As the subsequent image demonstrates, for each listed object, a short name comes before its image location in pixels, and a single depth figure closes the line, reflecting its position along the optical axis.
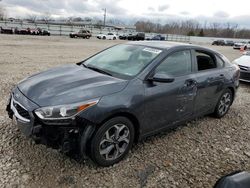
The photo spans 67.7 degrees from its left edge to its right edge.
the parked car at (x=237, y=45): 29.90
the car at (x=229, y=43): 40.79
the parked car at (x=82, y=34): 29.77
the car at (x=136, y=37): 33.76
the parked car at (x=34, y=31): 28.35
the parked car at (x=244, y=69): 6.30
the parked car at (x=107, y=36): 32.31
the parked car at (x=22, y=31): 27.63
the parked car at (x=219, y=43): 39.85
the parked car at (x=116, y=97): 2.03
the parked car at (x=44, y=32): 29.43
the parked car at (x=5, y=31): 26.74
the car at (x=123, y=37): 34.47
